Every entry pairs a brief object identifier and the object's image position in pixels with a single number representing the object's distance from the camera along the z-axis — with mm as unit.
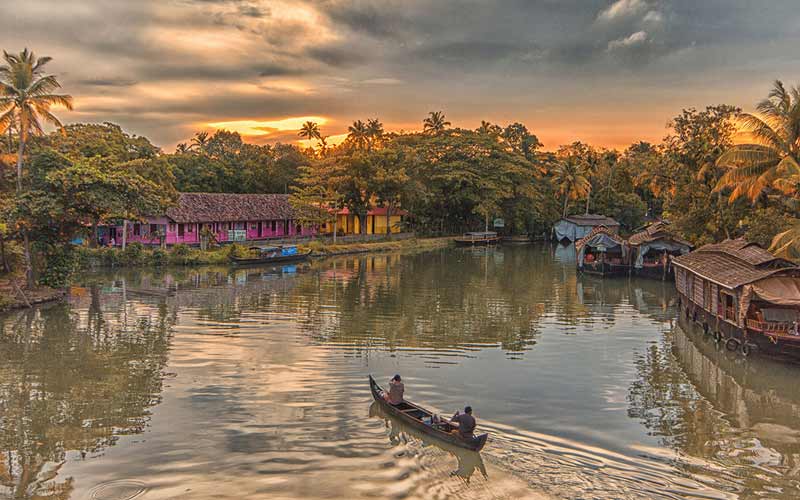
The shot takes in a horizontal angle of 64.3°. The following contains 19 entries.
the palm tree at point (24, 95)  32781
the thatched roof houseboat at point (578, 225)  82562
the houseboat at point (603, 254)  48031
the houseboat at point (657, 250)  45062
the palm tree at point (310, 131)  92875
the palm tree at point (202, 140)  100469
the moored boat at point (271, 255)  52441
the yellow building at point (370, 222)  78550
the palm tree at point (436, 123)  89125
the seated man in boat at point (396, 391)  16453
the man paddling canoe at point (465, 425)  14250
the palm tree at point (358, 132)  83188
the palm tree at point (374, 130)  83625
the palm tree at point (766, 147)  29312
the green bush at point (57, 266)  34875
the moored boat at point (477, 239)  78562
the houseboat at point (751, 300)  22203
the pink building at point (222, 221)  57875
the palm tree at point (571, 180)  89594
